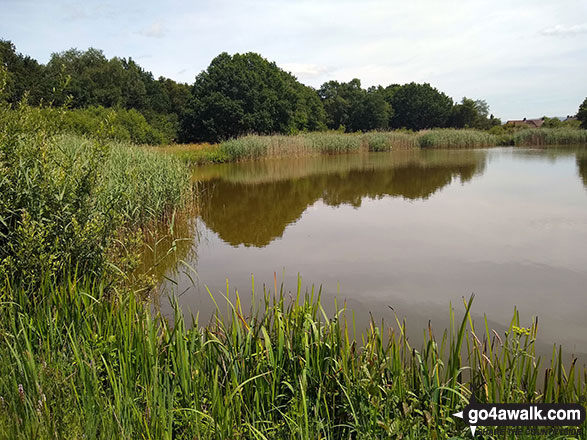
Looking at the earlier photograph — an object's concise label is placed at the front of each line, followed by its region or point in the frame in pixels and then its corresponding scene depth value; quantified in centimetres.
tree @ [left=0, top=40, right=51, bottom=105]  2980
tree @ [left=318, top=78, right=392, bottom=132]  5038
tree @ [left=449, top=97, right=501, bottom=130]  4947
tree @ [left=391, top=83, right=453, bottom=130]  5259
